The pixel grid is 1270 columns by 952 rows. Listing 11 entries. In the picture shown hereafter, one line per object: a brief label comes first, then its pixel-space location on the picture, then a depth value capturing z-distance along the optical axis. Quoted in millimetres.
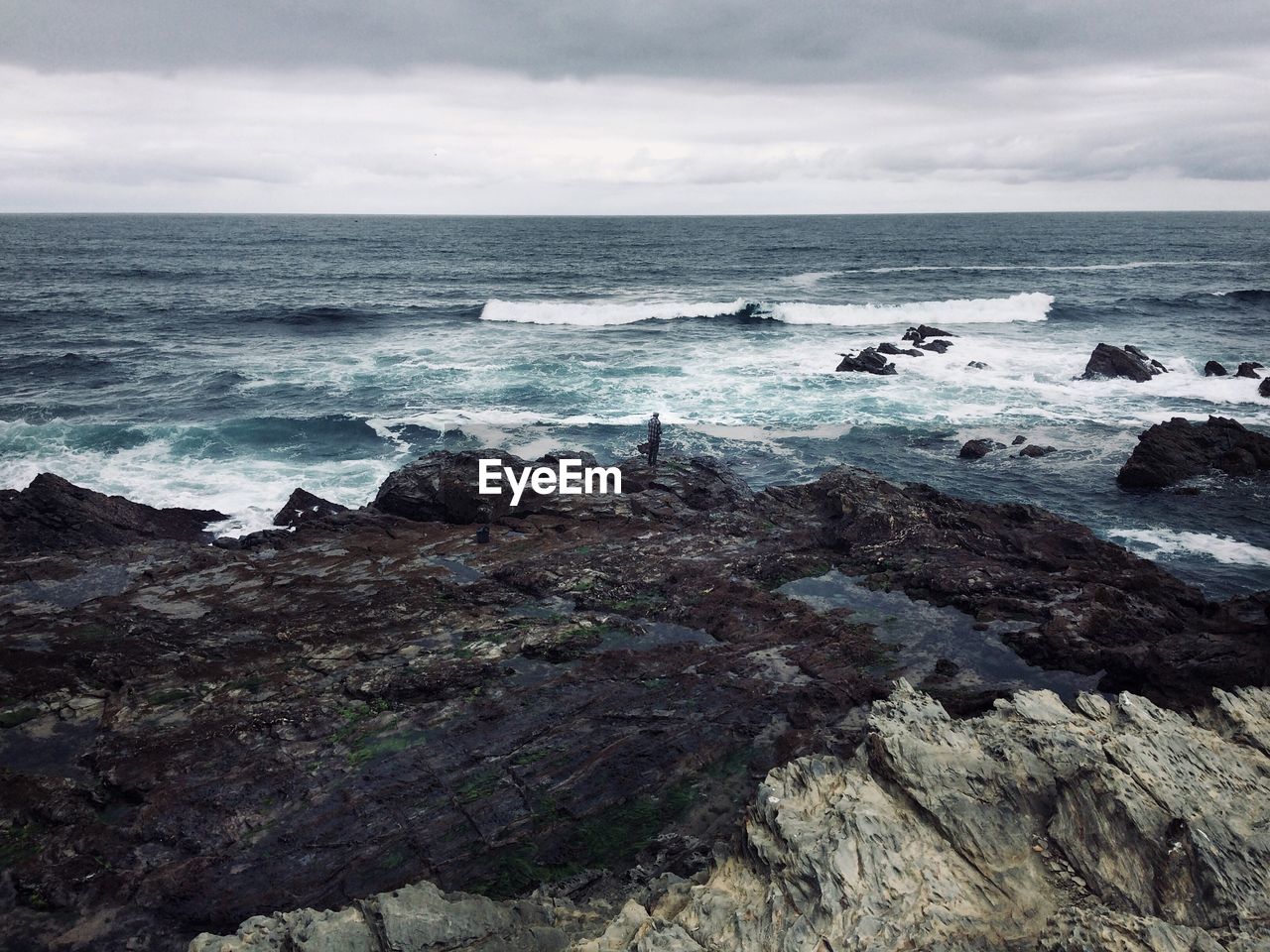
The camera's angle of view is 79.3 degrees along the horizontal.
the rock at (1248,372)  37750
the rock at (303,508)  20797
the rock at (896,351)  43812
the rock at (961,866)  6578
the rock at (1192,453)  24203
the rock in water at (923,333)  48094
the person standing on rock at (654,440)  22188
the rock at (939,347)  45331
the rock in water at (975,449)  27609
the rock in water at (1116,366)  38562
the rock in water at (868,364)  40500
